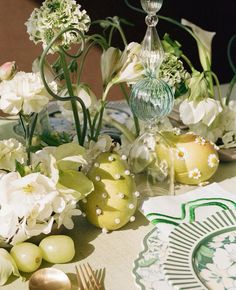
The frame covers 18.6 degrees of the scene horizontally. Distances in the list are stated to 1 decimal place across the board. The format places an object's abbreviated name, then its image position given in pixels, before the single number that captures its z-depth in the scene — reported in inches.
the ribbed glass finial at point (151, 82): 39.6
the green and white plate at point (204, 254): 33.2
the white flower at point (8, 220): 33.9
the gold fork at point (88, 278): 33.1
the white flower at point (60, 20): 38.1
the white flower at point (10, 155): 36.2
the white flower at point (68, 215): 35.4
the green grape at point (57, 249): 35.0
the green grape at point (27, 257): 34.1
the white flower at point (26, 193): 34.1
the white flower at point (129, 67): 40.0
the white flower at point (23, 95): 35.5
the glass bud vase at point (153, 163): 40.8
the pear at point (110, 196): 37.2
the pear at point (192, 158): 42.4
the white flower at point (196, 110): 42.8
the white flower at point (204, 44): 46.2
